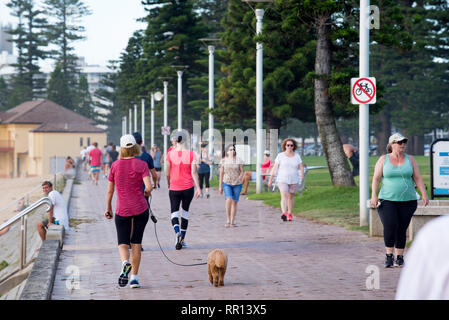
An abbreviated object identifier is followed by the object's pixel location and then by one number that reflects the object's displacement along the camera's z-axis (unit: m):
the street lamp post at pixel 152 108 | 63.84
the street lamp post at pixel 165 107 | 53.23
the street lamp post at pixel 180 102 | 46.81
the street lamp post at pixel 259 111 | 25.78
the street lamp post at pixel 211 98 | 37.25
